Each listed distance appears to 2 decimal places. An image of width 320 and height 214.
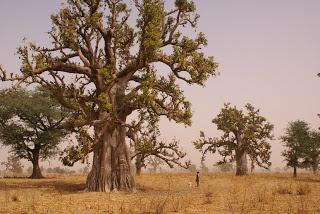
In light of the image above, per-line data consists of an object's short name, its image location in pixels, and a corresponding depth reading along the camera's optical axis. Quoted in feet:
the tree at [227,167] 478.67
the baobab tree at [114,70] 72.54
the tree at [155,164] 397.76
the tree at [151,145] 74.38
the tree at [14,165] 356.18
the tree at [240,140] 150.41
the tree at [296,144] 163.73
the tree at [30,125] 143.13
